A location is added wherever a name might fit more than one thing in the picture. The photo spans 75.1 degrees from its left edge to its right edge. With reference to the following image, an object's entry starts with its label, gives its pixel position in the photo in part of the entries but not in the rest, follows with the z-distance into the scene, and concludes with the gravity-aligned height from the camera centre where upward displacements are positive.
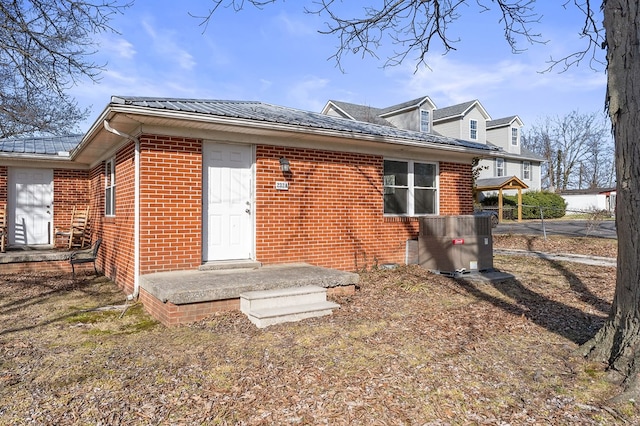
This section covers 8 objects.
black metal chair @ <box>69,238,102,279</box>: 7.81 -0.79
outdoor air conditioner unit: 8.06 -0.51
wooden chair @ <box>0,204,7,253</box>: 9.64 -0.24
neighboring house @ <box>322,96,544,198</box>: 25.28 +6.32
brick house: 6.29 +0.64
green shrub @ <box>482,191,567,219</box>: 28.62 +1.17
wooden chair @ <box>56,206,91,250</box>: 10.63 -0.33
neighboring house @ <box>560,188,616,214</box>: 37.73 +1.86
